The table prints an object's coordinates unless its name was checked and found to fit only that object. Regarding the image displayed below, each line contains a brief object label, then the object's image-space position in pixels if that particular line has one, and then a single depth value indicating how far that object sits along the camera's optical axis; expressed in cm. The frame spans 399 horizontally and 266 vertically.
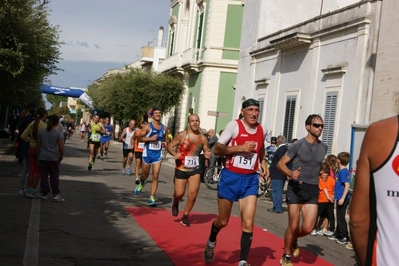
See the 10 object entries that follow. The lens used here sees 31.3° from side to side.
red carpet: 930
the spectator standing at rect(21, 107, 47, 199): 1384
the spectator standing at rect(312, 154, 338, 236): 1284
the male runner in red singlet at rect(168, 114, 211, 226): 1199
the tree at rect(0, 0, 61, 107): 2464
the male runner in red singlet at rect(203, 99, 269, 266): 862
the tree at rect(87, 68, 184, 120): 4838
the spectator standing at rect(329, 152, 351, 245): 1197
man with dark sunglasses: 919
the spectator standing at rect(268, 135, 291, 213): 1672
